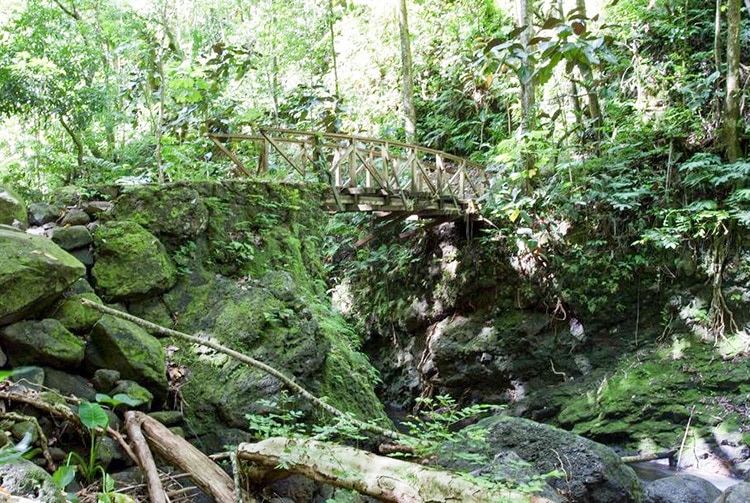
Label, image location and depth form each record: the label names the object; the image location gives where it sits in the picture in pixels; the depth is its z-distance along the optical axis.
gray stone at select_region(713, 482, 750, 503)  4.36
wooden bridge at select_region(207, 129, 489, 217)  7.65
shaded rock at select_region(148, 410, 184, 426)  3.64
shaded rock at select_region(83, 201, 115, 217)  4.89
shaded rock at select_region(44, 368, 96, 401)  3.36
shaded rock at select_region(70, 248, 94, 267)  4.45
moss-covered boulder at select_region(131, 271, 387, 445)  4.03
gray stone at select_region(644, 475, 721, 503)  5.11
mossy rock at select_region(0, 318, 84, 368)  3.35
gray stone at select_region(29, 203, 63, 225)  4.67
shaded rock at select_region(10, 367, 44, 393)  3.07
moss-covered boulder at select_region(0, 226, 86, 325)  3.34
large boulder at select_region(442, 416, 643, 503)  4.73
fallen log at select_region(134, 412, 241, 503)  3.00
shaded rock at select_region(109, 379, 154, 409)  3.49
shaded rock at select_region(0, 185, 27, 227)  4.20
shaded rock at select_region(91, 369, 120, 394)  3.52
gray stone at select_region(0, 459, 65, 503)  2.16
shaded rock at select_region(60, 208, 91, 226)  4.67
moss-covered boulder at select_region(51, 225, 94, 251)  4.39
